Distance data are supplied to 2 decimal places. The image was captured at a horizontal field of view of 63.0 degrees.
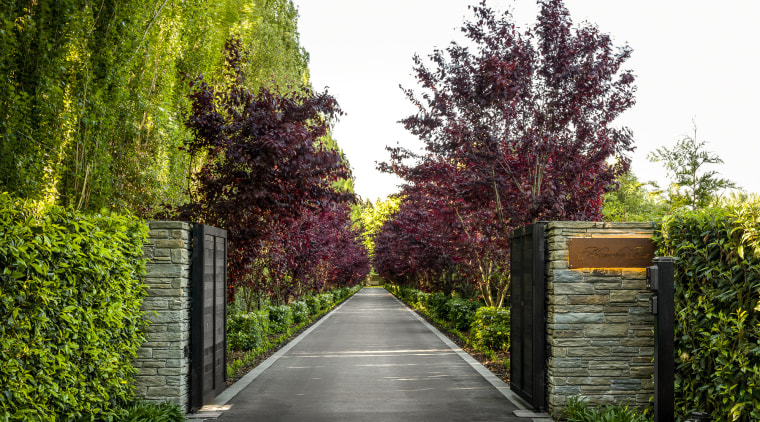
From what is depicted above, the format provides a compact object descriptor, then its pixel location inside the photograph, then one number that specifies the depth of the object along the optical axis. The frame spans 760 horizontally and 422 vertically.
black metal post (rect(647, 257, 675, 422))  5.25
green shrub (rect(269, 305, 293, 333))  17.89
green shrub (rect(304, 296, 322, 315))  27.11
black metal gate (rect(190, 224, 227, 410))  7.74
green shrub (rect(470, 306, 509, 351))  13.01
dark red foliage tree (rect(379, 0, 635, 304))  10.98
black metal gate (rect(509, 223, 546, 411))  7.75
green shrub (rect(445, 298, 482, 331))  17.97
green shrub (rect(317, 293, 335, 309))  30.88
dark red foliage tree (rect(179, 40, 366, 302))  9.85
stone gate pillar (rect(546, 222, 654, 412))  7.48
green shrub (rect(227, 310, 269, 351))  13.29
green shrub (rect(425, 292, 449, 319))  21.95
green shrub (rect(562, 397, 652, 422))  6.61
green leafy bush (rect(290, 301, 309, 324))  22.38
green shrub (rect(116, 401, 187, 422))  6.44
